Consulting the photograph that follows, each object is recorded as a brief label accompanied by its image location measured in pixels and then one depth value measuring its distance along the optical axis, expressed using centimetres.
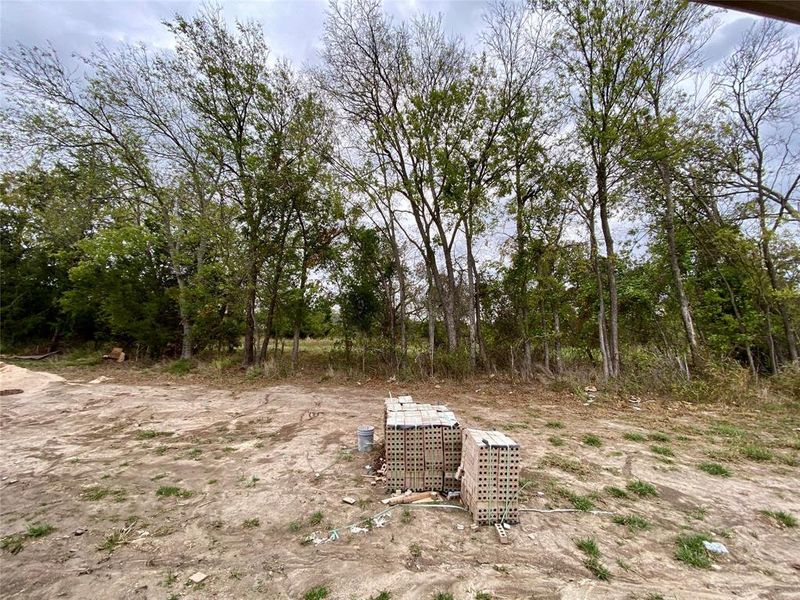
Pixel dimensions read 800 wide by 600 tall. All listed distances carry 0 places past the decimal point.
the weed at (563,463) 372
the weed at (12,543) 247
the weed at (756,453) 402
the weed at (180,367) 1086
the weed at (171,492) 324
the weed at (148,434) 486
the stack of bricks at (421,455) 330
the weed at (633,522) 272
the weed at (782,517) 278
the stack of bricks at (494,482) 277
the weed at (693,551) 232
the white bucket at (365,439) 429
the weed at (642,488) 324
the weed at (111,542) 248
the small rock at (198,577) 216
